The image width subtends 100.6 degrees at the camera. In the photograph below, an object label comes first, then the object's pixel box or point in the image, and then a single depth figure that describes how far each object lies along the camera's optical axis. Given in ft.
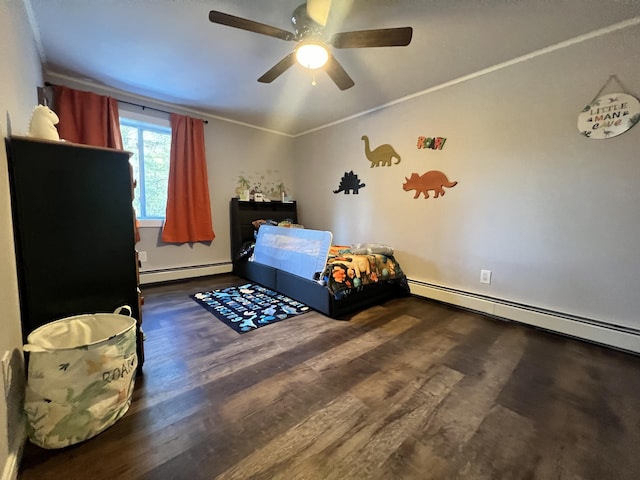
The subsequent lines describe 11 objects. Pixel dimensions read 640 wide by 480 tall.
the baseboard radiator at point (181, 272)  10.86
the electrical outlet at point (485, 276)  8.26
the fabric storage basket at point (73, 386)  3.31
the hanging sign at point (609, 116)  5.95
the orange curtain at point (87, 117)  8.68
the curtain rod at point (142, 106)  10.01
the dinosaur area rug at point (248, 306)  7.40
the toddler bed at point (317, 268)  8.00
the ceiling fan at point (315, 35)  5.09
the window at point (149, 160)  10.55
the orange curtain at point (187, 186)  11.00
